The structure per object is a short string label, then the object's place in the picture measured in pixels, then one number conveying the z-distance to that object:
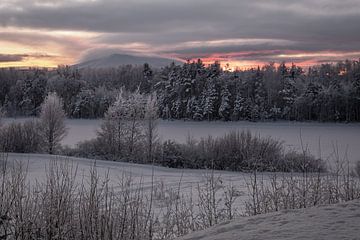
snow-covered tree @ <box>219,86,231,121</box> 88.62
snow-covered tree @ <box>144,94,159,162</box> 50.22
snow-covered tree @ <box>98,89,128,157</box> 52.01
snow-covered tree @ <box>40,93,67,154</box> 53.59
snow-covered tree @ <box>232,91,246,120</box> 89.00
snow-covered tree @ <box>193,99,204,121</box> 90.94
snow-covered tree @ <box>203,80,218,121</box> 90.00
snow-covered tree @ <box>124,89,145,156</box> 51.72
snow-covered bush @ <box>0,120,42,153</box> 53.75
